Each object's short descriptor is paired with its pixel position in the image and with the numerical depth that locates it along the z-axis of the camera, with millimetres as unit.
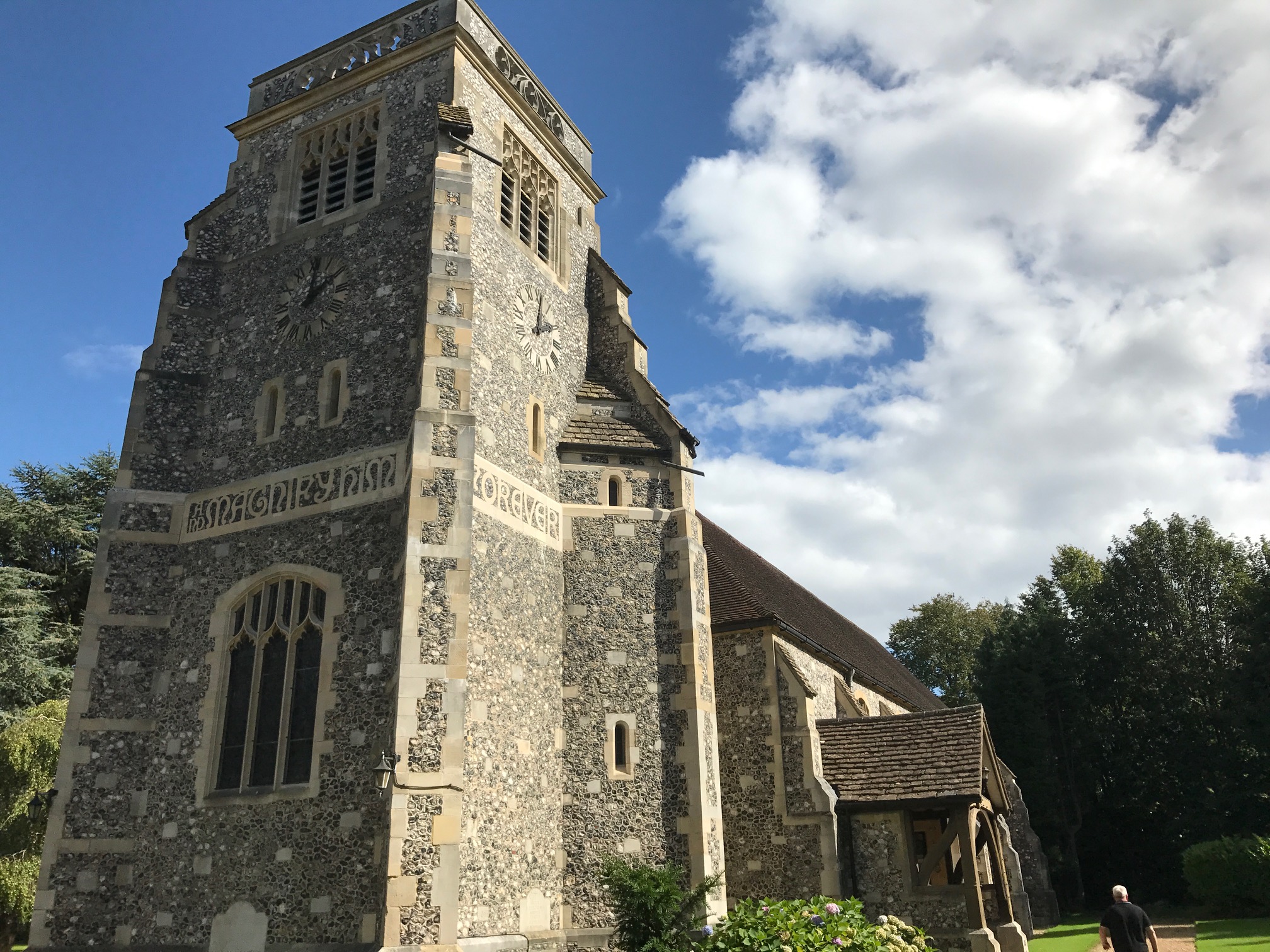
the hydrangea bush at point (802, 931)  9758
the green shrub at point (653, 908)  12547
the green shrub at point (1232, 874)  24547
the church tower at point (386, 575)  12344
